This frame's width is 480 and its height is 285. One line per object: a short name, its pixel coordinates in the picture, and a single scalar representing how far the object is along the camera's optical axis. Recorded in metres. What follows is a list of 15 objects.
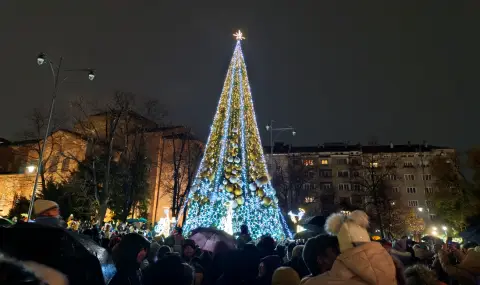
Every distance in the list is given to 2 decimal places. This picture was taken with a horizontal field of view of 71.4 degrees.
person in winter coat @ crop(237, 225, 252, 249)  8.84
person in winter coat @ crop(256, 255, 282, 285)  4.36
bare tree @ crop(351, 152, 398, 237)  47.78
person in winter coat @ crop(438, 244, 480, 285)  5.66
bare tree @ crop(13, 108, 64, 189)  33.49
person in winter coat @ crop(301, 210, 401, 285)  2.45
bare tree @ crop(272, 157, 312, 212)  48.03
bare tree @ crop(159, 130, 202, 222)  37.06
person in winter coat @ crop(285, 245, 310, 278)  5.19
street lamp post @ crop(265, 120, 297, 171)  27.76
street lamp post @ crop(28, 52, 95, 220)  19.06
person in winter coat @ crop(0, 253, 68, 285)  2.11
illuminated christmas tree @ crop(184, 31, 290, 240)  17.33
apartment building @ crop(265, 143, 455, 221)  63.62
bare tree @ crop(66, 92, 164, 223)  29.55
